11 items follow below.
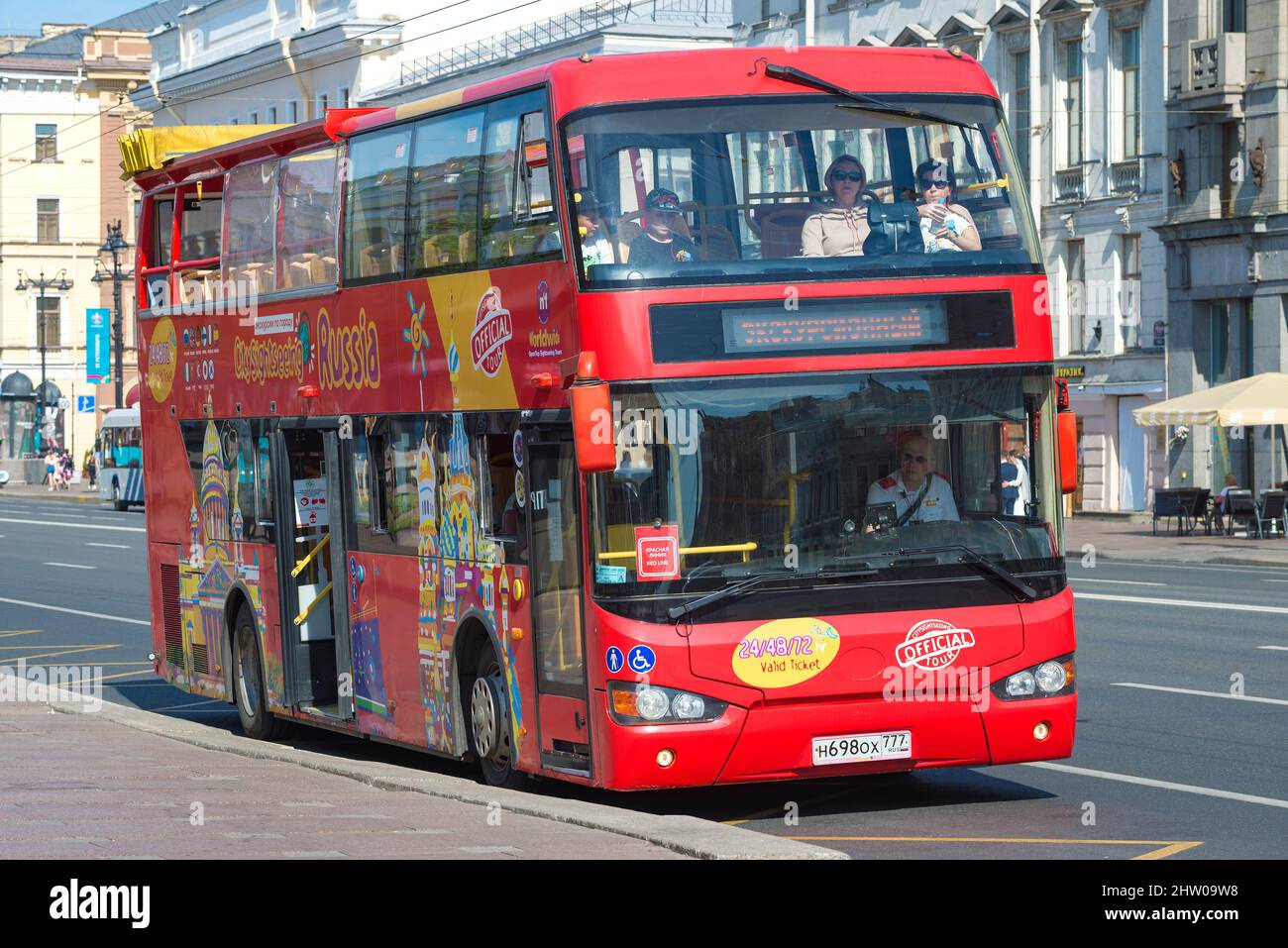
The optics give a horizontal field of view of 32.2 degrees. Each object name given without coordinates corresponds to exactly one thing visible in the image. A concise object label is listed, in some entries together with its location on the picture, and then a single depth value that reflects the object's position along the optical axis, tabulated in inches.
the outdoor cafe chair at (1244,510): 1553.9
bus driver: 427.5
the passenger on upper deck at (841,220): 433.4
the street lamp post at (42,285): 3317.7
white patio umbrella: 1444.4
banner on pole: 3218.5
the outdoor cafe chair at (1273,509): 1549.0
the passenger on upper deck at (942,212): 440.1
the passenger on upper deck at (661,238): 425.7
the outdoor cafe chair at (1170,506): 1593.3
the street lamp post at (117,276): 2628.0
